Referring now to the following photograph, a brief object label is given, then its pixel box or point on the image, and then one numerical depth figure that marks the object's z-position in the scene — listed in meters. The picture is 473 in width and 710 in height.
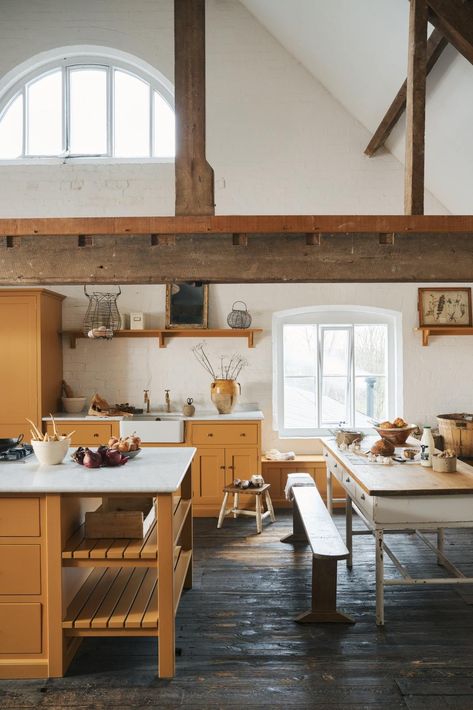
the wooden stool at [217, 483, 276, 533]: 4.78
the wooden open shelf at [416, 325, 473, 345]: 5.74
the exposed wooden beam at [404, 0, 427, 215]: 3.04
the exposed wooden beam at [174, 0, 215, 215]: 2.88
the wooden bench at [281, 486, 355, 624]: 3.12
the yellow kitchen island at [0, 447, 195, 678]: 2.67
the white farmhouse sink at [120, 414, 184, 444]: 5.32
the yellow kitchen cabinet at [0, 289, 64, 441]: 5.30
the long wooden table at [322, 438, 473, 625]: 3.04
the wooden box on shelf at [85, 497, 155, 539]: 2.84
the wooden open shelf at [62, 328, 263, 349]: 5.77
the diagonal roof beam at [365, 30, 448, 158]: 3.91
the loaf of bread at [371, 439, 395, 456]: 3.95
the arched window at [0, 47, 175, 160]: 6.02
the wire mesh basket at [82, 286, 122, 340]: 5.83
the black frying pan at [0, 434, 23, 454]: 3.36
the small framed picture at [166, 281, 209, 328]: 5.91
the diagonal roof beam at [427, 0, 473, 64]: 3.42
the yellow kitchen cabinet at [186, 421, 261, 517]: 5.43
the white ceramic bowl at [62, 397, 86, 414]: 5.71
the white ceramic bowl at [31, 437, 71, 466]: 3.12
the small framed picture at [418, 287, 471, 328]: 5.93
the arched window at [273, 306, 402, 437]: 6.17
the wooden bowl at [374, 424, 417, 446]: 4.34
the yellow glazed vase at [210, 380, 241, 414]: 5.65
